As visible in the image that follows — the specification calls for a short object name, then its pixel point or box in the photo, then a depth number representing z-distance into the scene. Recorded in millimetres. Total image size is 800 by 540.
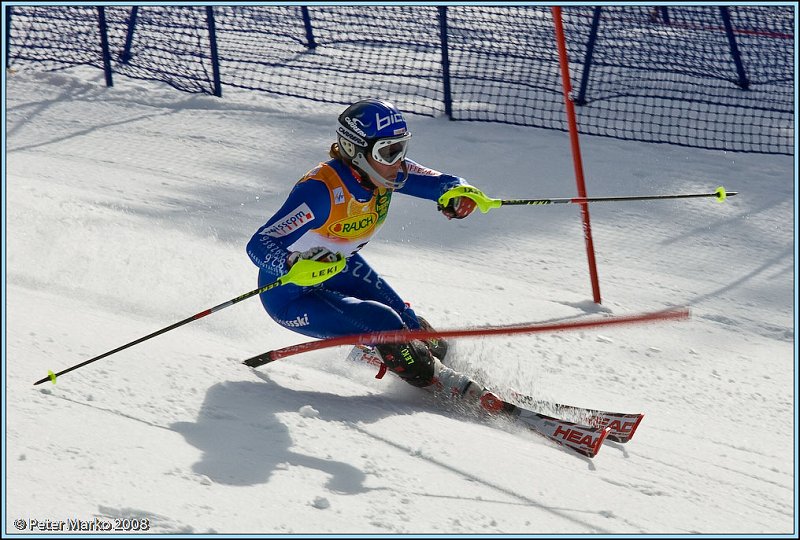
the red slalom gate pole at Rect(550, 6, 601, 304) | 12352
